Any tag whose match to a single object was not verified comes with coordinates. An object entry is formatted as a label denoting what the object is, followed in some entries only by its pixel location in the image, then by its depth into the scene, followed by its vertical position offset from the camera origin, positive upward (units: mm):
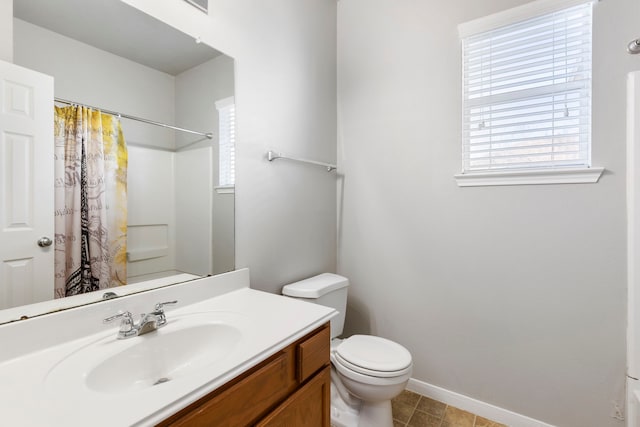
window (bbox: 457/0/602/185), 1431 +643
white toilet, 1366 -773
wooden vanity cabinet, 688 -525
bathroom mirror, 870 +374
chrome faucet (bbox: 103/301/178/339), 922 -373
